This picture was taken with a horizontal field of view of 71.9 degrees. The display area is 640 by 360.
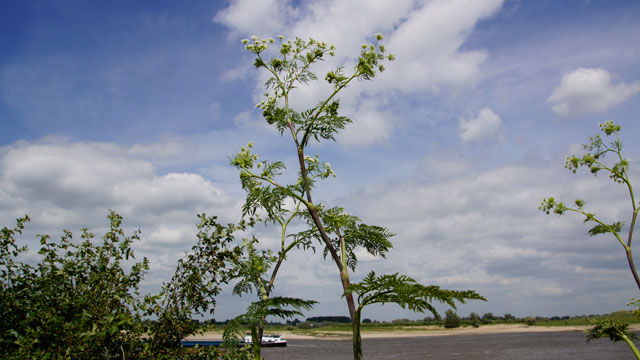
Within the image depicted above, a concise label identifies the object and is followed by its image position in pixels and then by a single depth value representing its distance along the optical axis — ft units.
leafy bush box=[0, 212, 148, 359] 14.43
